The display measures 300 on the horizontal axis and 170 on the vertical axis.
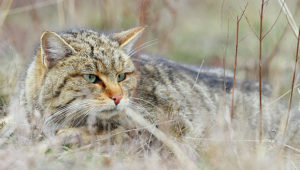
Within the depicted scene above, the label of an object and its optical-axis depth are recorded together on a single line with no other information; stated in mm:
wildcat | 6738
